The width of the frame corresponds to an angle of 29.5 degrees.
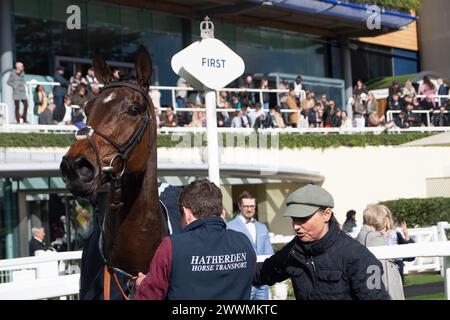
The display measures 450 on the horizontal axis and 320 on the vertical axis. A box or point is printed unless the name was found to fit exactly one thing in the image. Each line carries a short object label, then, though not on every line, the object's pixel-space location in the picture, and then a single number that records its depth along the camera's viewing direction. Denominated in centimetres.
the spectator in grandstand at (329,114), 2152
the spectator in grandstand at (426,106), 2330
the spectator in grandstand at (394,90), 2291
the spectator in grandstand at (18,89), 1661
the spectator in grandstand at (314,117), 2105
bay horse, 441
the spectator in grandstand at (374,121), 2234
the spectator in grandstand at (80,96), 1647
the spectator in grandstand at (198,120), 1820
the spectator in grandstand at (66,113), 1656
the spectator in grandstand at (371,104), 2289
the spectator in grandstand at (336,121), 2150
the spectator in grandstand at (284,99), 2081
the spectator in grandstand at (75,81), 1702
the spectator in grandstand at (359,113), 2214
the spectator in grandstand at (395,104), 2270
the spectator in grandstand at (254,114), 1909
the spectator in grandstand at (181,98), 1962
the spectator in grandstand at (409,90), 2321
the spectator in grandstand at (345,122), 2177
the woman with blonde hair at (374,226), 671
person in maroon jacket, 363
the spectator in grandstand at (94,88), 1656
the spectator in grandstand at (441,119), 2308
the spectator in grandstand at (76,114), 1628
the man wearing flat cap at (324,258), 375
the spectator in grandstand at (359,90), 2351
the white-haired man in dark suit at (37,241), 1365
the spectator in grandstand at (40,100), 1691
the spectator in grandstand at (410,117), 2261
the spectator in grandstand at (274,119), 1970
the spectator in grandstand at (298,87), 2169
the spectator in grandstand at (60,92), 1725
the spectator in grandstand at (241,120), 1888
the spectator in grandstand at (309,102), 2109
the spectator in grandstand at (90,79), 1739
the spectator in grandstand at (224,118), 1897
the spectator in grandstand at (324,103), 2194
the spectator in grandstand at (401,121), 2241
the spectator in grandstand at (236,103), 2020
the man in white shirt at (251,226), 781
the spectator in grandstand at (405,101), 2275
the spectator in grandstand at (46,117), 1661
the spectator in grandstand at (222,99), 1967
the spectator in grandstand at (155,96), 1856
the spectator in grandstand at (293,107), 2090
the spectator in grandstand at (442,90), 2412
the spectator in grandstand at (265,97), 2130
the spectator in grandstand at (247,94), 2041
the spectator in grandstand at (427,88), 2402
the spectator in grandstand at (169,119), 1808
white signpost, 545
